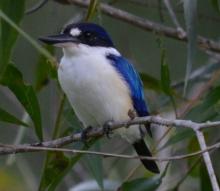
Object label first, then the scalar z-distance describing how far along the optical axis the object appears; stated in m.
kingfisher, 6.50
